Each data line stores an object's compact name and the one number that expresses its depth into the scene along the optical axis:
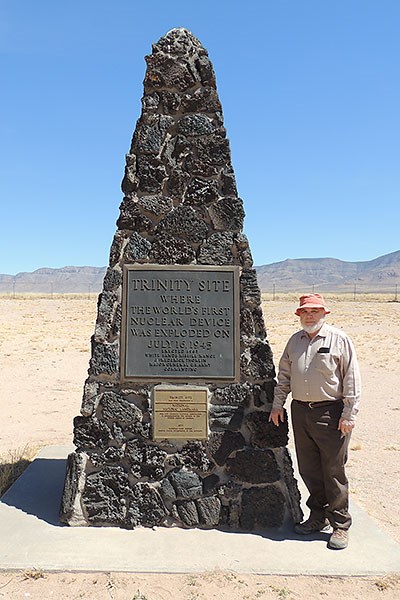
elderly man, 4.35
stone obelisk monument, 4.80
